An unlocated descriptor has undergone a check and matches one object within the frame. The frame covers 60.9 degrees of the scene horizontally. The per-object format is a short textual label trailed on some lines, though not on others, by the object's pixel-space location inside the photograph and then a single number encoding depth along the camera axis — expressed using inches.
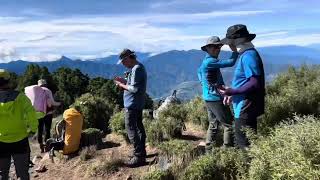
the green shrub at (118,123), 241.5
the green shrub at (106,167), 188.6
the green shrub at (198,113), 233.0
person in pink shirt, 241.2
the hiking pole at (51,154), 216.4
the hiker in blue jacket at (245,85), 138.9
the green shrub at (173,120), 217.3
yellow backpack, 214.4
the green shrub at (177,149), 177.2
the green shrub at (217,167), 145.0
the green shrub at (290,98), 192.3
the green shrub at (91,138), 222.6
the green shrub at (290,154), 101.6
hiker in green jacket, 139.3
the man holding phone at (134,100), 178.3
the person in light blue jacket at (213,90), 164.3
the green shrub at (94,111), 281.8
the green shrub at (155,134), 210.0
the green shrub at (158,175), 163.6
